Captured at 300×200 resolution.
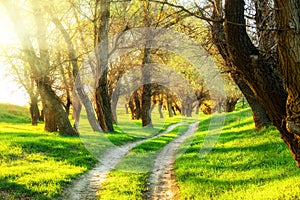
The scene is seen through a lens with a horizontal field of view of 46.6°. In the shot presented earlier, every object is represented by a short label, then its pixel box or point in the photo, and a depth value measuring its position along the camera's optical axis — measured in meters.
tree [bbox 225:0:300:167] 6.07
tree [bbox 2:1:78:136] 20.73
